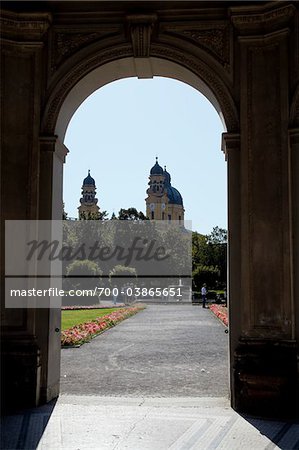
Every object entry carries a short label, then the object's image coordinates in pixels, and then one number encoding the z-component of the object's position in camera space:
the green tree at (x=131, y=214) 74.62
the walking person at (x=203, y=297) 35.38
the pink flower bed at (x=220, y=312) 23.36
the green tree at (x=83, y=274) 37.12
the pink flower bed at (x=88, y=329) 15.73
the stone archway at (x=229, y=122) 7.64
